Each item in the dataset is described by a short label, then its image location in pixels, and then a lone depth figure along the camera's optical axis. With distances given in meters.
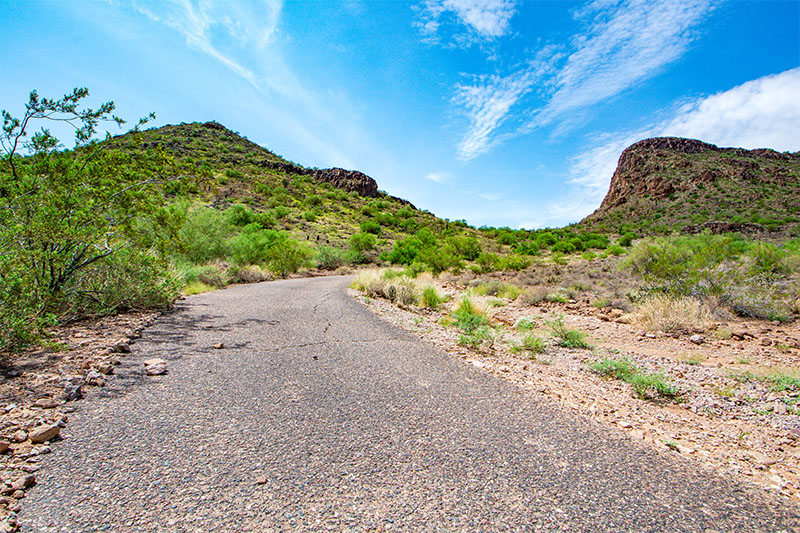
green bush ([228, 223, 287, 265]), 19.95
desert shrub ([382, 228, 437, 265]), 28.39
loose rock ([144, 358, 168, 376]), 3.90
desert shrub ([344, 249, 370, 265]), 30.05
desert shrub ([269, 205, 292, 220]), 40.97
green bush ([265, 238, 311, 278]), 21.23
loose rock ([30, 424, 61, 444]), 2.42
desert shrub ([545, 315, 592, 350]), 6.81
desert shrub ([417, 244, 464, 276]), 20.79
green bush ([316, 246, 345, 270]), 27.99
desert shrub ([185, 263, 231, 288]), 13.05
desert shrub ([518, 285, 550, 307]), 11.76
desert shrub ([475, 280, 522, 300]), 13.13
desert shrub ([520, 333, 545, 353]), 6.21
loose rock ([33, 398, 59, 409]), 2.91
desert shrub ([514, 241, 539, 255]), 32.61
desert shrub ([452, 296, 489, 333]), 7.35
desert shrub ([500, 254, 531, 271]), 20.70
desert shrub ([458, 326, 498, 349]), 6.06
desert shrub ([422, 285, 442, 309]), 10.80
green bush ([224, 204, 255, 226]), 33.78
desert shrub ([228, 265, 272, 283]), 16.25
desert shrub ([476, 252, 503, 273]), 20.69
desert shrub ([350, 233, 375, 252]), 33.66
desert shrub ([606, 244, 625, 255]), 26.84
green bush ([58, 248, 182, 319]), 5.96
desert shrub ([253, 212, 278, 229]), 35.75
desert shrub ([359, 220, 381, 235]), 45.35
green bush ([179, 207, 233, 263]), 17.17
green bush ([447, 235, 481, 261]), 23.94
